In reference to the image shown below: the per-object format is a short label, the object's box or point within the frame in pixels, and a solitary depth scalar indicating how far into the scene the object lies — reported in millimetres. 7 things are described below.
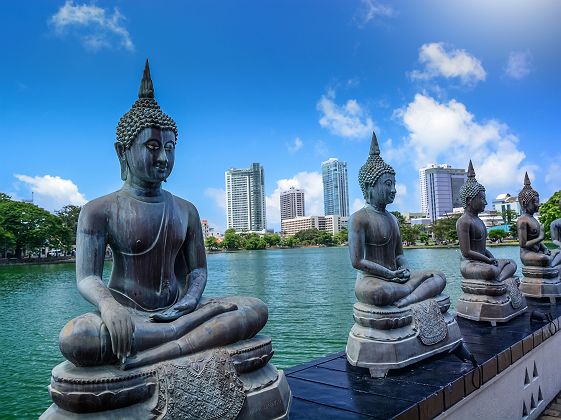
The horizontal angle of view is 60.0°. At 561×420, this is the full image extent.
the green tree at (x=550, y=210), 36188
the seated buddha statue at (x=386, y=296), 4887
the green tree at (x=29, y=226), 46531
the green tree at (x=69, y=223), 52219
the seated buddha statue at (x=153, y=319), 2889
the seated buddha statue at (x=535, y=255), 8820
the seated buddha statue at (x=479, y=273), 7086
